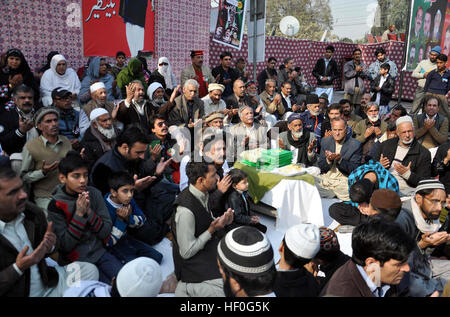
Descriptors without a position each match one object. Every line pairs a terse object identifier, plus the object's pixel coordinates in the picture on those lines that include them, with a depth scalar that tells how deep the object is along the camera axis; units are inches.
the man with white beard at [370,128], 239.5
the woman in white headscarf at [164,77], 282.8
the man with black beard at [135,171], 145.0
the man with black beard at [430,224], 117.5
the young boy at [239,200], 156.0
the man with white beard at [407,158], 193.9
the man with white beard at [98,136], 167.0
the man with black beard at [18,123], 156.3
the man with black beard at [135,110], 208.5
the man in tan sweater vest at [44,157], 139.7
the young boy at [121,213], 128.4
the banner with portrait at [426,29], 366.9
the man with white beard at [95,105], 193.6
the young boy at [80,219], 107.3
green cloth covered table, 173.3
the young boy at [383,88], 360.5
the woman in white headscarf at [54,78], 229.6
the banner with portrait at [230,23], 370.9
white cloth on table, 171.8
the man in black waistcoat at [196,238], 103.0
